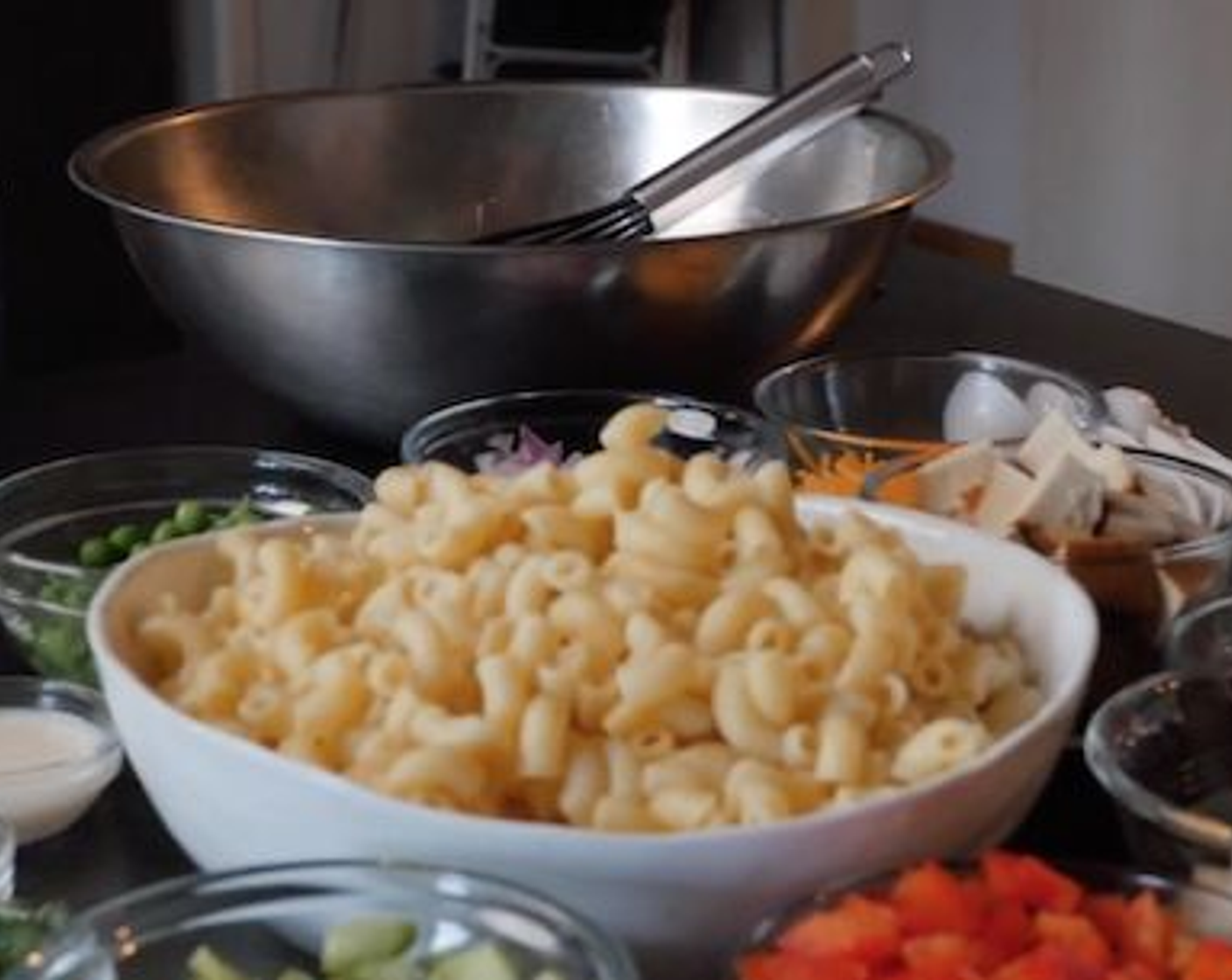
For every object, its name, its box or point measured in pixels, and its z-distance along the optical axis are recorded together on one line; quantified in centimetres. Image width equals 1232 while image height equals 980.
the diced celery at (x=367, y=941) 83
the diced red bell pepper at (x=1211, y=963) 79
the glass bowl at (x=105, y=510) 105
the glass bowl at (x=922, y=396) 118
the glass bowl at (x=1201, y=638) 96
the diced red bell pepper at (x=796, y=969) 79
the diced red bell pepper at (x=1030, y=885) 82
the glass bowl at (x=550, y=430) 114
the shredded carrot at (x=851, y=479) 103
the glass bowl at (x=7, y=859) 92
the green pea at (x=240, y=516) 108
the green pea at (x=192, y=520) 109
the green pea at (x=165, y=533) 109
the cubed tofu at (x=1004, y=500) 100
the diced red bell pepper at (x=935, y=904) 81
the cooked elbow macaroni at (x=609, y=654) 84
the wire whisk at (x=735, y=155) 129
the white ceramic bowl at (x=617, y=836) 82
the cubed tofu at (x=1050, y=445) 103
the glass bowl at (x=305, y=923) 81
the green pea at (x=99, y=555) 109
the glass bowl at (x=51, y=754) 96
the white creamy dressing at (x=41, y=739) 98
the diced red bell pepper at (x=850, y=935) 80
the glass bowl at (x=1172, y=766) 86
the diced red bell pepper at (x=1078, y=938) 80
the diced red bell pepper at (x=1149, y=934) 81
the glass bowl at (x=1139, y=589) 98
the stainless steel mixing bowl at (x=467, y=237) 116
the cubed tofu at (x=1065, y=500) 100
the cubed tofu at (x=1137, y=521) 100
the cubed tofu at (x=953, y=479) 103
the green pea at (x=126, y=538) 110
